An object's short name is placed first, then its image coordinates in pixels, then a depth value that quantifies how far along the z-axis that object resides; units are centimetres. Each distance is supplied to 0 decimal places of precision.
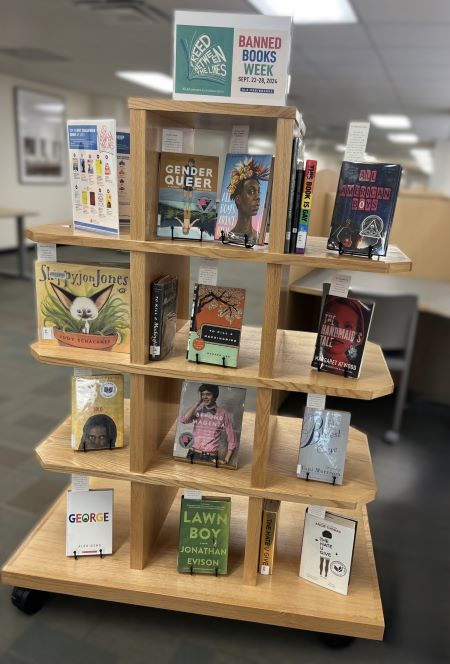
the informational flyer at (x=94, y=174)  145
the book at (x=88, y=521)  174
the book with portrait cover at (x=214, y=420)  168
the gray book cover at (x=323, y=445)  163
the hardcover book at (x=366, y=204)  139
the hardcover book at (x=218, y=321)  156
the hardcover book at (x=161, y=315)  155
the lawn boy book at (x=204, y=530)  171
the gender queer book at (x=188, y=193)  150
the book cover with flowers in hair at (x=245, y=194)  144
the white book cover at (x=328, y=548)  166
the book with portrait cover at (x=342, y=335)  155
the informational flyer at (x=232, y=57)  130
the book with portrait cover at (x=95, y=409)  171
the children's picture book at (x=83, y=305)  158
